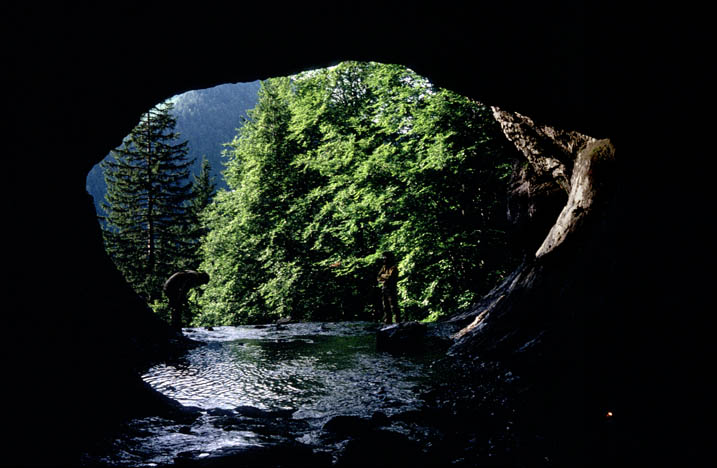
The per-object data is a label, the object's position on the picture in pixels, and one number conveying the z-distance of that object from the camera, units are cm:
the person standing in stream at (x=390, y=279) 1268
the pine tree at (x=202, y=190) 4022
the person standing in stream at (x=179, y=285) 1232
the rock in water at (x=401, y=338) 877
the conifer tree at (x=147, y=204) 3089
